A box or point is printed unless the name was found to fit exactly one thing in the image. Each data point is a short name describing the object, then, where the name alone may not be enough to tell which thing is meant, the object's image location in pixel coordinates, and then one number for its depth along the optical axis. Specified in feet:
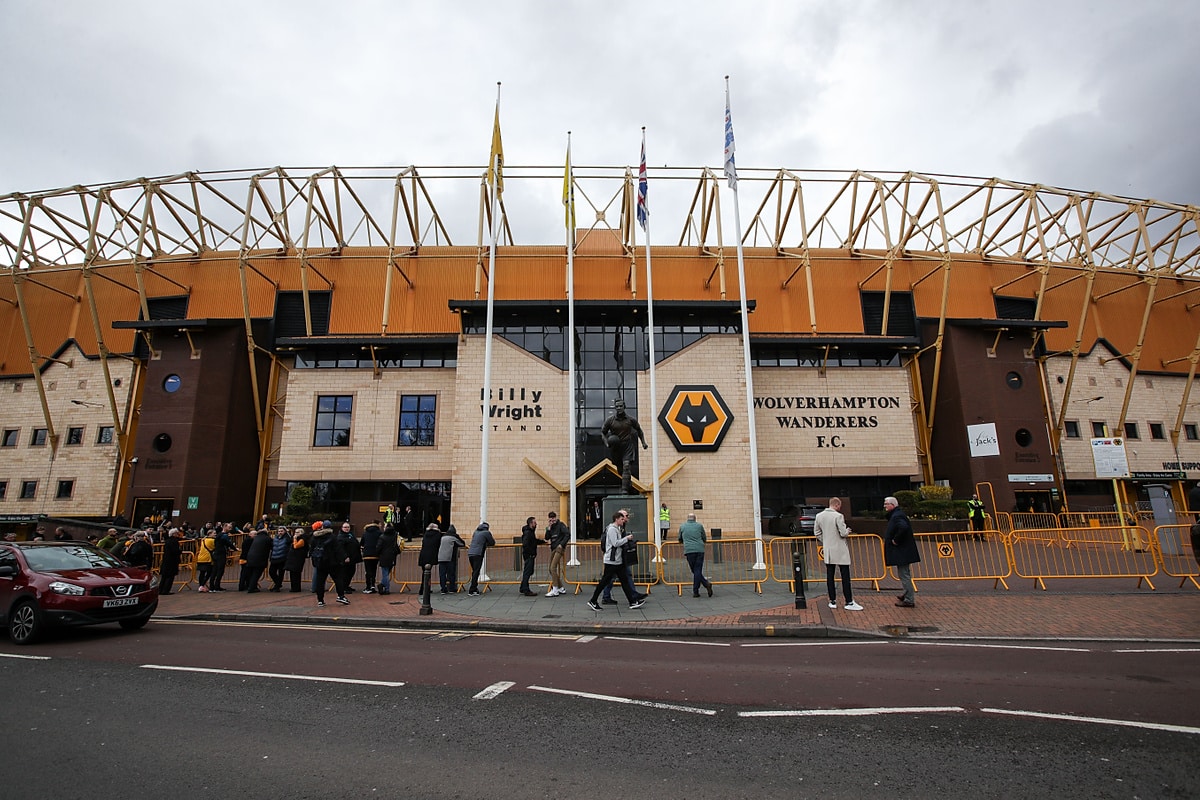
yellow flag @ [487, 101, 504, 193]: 69.62
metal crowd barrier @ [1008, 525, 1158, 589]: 40.81
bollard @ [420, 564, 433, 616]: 38.19
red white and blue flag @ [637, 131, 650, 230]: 69.26
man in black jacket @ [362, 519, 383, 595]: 48.75
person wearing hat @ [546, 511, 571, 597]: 43.98
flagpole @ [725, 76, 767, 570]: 61.04
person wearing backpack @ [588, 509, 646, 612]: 38.37
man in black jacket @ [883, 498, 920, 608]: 35.32
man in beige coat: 36.22
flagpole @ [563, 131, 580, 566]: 67.15
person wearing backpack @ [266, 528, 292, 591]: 51.06
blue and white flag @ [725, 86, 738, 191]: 63.57
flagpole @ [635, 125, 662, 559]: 69.21
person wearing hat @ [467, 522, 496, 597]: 45.73
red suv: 29.89
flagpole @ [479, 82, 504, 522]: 63.72
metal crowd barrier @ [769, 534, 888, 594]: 44.08
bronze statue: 58.34
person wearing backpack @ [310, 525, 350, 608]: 43.14
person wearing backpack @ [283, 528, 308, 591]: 48.59
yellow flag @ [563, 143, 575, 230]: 71.72
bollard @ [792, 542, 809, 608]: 36.29
